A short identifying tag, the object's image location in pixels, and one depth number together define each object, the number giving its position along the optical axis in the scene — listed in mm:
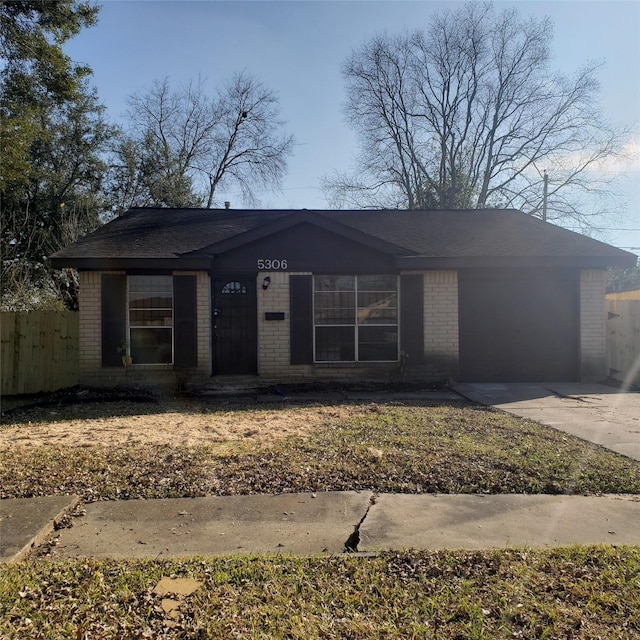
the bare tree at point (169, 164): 25531
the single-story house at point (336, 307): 10766
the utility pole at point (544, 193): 27970
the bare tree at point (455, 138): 29953
